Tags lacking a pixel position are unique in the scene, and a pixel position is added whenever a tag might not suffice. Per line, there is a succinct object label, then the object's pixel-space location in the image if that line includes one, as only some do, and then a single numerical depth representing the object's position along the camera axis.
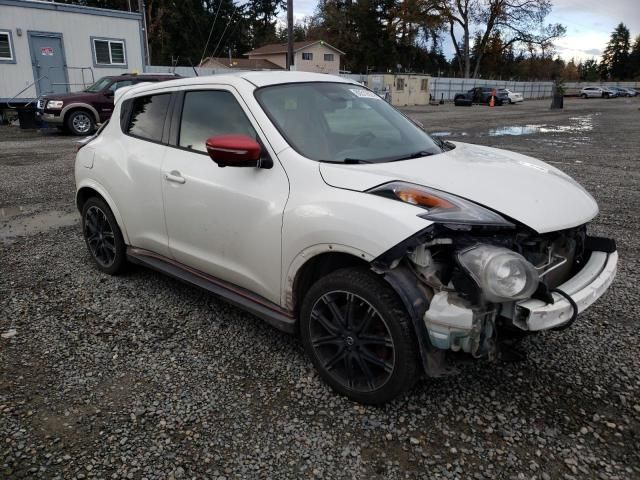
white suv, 2.35
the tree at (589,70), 104.69
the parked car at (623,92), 66.06
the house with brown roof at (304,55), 50.78
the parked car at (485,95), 41.16
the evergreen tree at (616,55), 106.38
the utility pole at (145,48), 21.47
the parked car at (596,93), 63.22
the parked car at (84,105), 14.52
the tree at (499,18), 58.06
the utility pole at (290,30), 24.77
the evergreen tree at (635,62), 100.00
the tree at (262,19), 59.56
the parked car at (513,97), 43.67
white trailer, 18.16
